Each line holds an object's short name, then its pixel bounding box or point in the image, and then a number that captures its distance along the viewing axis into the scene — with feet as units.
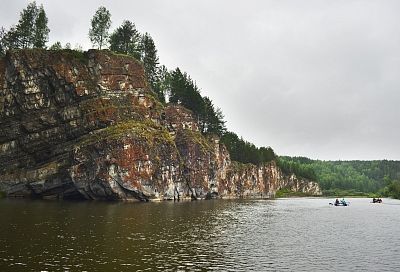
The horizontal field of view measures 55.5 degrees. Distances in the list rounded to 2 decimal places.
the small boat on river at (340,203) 423.23
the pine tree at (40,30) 396.57
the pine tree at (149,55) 479.41
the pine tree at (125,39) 446.60
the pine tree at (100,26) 425.69
